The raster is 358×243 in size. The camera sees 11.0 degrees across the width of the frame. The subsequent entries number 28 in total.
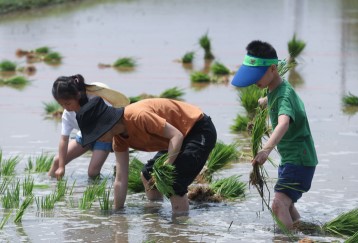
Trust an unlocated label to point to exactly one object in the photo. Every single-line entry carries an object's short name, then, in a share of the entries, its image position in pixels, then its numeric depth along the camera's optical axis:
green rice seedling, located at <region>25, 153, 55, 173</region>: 17.10
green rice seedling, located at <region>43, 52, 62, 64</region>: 31.75
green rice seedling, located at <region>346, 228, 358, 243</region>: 11.44
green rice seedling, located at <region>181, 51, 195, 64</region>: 31.10
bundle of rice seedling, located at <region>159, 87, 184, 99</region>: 23.40
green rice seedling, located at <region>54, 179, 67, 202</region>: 14.50
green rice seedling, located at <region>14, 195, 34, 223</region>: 13.33
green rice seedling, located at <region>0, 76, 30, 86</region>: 26.96
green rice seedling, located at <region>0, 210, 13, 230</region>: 12.67
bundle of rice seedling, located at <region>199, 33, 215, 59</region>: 32.23
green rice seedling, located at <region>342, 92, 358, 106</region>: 22.36
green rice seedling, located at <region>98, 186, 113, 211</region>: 14.05
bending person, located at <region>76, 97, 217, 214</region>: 12.97
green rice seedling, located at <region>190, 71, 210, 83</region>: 26.64
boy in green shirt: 12.48
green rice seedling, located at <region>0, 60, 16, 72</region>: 29.19
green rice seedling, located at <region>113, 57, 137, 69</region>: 30.16
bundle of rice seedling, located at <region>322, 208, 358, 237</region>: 12.62
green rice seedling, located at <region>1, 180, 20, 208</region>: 14.18
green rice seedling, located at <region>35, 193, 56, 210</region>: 14.23
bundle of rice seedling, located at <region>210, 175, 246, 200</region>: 14.92
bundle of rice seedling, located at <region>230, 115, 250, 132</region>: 19.72
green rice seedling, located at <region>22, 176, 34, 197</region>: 14.55
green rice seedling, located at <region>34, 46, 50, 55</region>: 33.09
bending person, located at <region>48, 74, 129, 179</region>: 13.71
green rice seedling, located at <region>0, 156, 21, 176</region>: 16.43
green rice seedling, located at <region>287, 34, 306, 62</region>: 30.21
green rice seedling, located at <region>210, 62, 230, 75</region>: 27.75
